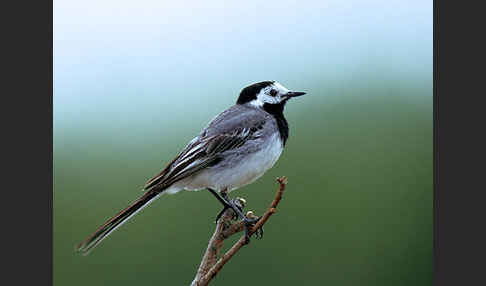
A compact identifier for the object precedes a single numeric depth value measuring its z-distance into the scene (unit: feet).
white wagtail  25.14
